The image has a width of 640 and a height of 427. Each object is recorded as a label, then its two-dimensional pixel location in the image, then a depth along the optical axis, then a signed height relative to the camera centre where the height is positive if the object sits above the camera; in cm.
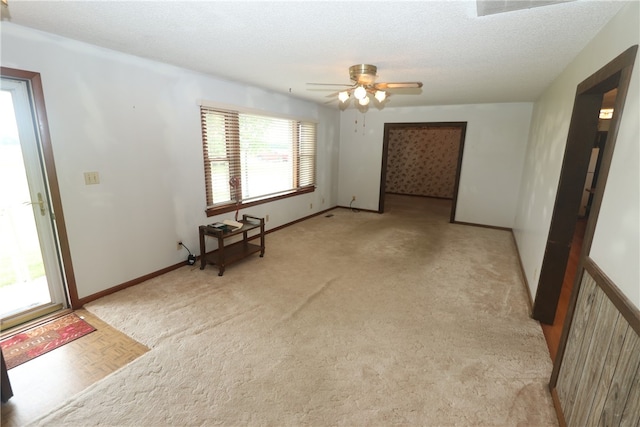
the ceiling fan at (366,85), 260 +59
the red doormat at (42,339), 201 -141
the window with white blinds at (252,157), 362 -13
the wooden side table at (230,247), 322 -122
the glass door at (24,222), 216 -61
